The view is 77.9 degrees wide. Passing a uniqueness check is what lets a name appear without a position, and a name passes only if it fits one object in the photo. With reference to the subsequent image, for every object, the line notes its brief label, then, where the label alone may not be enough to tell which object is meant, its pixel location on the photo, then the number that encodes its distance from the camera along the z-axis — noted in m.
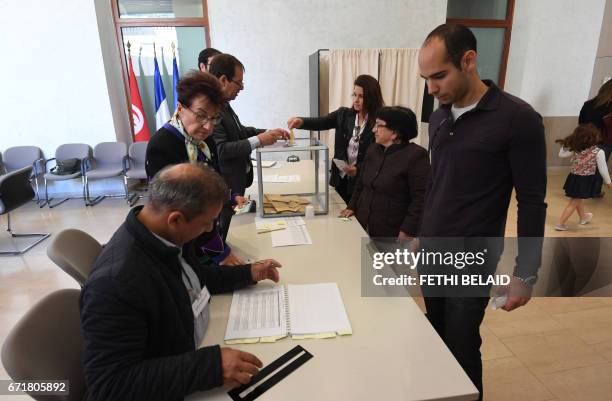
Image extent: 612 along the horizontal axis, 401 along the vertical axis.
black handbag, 4.79
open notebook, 1.14
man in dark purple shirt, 1.21
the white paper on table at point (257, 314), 1.15
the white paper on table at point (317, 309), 1.16
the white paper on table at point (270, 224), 1.96
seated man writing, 0.84
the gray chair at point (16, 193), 3.42
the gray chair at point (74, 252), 1.45
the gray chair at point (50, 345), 0.99
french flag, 5.22
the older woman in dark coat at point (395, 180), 1.96
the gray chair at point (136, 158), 5.10
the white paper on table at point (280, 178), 2.71
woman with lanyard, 2.49
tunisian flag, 5.25
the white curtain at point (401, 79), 4.91
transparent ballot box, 2.08
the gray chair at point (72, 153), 4.96
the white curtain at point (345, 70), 4.86
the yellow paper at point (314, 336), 1.13
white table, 0.93
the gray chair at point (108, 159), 4.96
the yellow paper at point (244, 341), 1.12
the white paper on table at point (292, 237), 1.78
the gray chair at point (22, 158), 4.90
